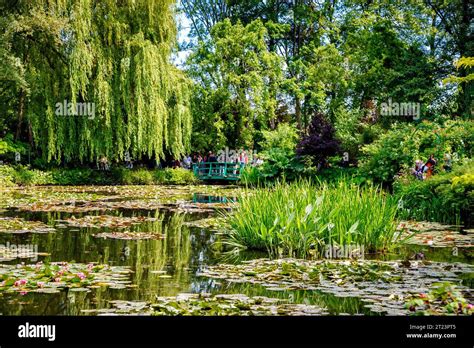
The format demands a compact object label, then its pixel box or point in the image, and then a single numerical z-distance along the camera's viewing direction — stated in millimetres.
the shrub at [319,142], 20078
